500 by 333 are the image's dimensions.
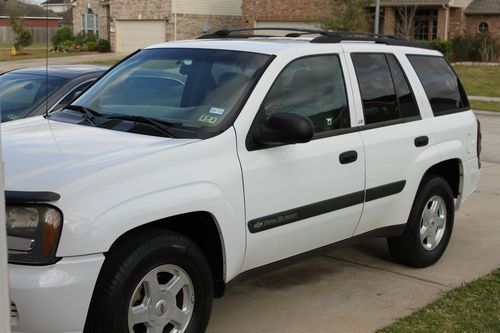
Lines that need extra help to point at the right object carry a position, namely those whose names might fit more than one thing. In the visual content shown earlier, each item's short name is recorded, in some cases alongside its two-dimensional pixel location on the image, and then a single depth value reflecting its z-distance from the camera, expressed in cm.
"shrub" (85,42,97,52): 4462
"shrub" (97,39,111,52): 4447
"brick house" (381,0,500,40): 3638
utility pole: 2500
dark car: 713
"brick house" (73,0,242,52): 4328
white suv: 339
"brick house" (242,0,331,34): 3912
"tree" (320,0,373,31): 3397
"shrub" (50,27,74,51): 4150
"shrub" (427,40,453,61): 3433
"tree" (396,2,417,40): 3593
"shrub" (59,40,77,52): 4266
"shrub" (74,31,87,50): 4425
